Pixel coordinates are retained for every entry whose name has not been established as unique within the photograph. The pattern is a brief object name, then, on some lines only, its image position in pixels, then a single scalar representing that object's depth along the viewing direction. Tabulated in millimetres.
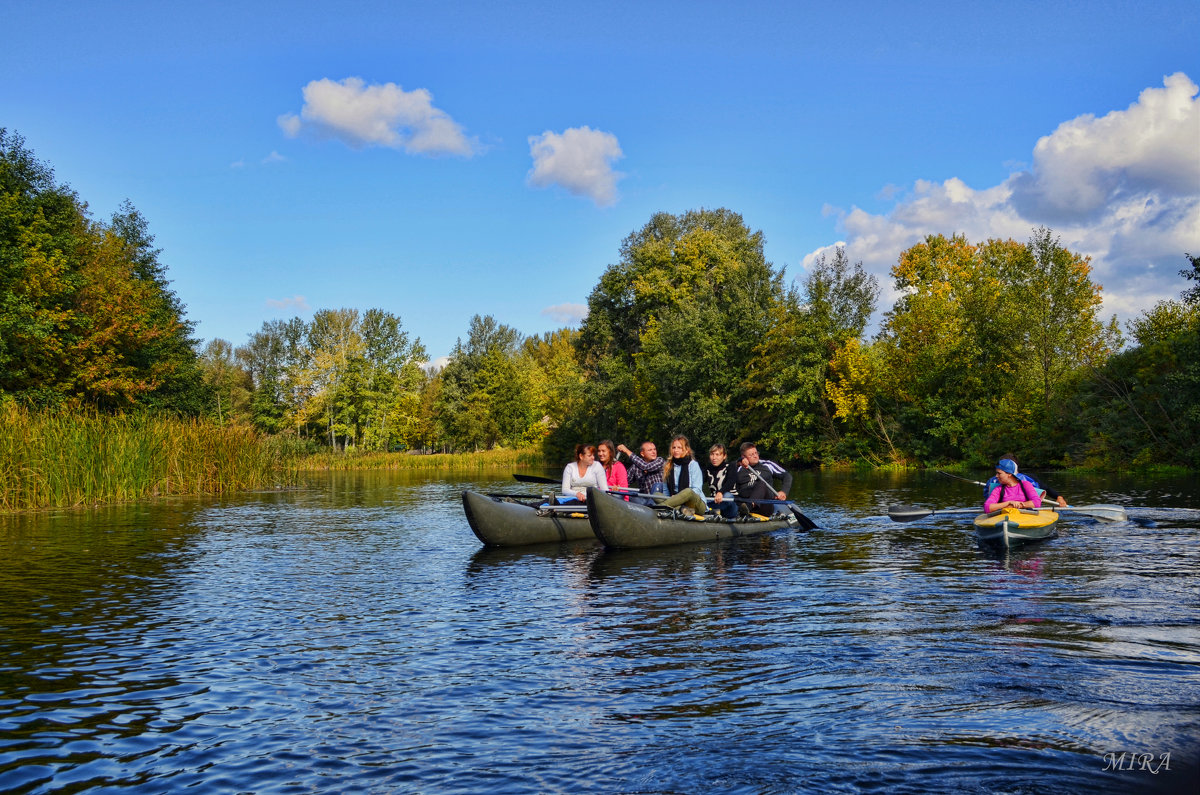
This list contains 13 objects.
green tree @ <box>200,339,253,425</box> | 56575
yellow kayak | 12859
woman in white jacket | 14648
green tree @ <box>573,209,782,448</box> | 47344
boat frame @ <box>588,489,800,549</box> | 12641
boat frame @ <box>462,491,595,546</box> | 13695
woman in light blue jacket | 13828
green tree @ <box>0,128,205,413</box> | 26859
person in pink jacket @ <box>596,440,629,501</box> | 14766
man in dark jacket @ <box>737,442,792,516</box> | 15938
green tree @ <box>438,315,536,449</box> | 72500
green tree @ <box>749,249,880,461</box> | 43625
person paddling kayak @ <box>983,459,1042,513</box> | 13844
